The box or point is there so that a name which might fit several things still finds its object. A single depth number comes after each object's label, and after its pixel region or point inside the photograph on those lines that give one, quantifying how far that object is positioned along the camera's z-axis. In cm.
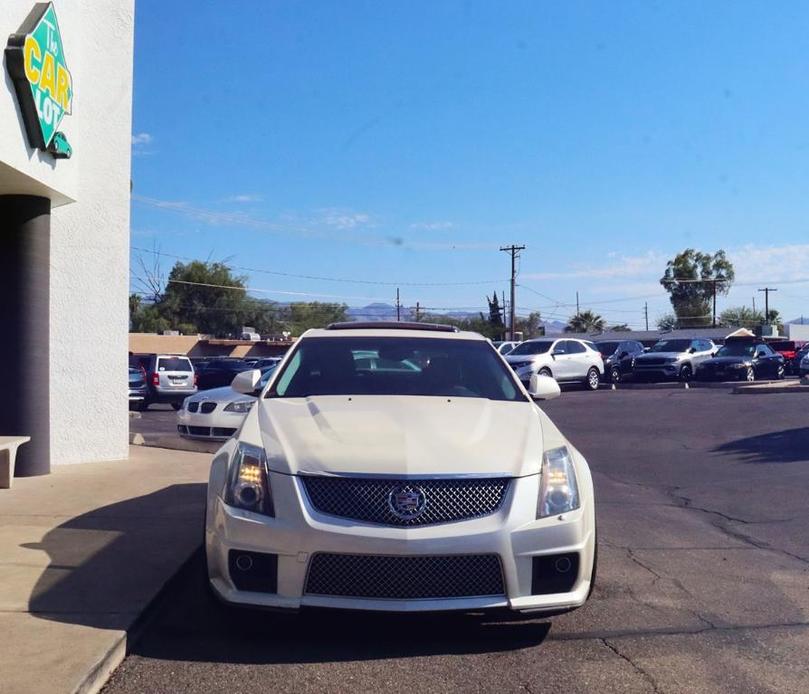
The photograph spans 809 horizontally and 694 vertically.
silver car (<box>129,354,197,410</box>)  2673
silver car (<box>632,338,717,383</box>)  3180
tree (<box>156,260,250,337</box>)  7919
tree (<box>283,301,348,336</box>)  9216
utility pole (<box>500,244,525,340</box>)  6403
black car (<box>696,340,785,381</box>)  3108
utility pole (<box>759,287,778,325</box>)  11081
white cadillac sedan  459
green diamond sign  838
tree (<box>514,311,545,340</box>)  10231
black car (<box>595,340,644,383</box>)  3203
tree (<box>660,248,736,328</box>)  9288
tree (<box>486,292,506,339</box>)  7919
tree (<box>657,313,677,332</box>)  10435
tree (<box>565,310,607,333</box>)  10588
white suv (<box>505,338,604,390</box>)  2741
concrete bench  877
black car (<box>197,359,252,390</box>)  3127
